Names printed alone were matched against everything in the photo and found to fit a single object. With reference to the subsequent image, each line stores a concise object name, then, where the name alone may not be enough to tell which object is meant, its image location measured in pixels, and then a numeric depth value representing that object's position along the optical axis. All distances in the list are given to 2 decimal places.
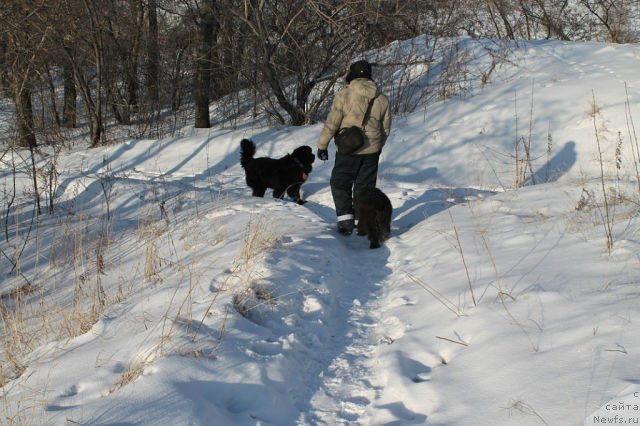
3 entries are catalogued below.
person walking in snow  5.87
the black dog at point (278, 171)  7.58
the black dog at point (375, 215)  5.79
